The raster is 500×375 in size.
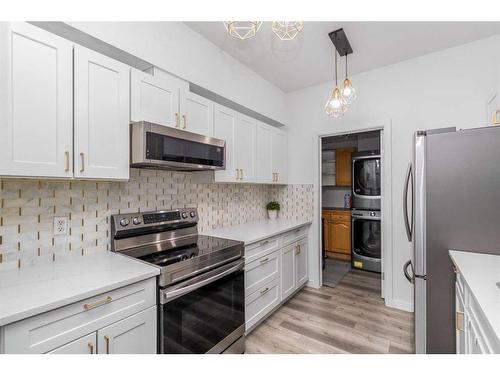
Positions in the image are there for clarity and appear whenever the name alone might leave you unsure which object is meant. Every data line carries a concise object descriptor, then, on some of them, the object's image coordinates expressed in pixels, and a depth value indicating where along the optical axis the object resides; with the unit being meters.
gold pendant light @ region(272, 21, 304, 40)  1.08
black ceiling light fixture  1.88
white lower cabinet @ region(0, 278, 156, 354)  0.94
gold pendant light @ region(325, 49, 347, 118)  1.92
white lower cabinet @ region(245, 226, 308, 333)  2.10
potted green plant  3.30
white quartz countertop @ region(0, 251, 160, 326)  0.95
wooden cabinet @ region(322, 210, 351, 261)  4.29
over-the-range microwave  1.54
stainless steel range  1.39
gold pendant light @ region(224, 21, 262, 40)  1.00
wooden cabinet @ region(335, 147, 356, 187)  4.44
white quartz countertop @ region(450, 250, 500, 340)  0.89
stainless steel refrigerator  1.45
